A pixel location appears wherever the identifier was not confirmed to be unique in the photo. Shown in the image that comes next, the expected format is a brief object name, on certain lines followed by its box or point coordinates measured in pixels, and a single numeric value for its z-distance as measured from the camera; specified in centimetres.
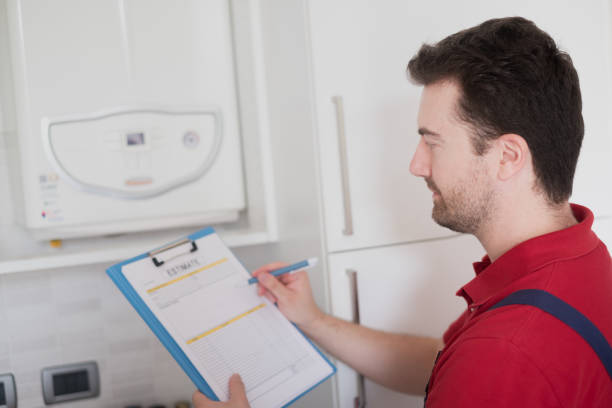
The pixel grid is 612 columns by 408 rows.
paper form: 104
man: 74
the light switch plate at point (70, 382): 143
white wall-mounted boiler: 126
